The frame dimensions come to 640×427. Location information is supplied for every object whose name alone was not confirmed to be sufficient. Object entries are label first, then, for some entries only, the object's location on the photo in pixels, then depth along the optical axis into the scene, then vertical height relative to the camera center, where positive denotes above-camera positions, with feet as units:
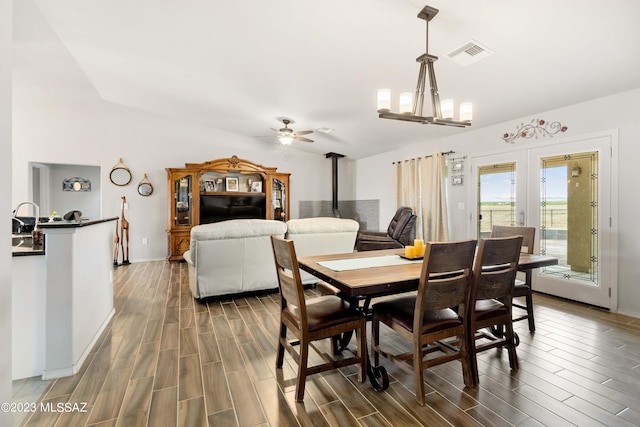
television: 20.33 +0.24
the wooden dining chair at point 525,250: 8.25 -1.25
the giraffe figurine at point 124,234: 18.97 -1.42
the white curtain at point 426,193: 16.05 +1.05
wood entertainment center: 19.44 +1.17
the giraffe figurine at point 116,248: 18.48 -2.25
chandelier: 6.98 +2.63
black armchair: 16.81 -1.49
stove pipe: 23.79 +2.34
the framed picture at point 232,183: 21.11 +2.02
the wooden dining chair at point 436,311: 5.41 -2.07
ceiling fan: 15.61 +4.05
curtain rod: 15.67 +3.10
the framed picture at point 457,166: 15.31 +2.35
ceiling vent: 7.91 +4.37
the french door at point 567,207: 10.44 +0.14
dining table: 5.37 -1.28
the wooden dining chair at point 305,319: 5.62 -2.19
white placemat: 6.61 -1.24
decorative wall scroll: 11.61 +3.28
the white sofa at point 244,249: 11.03 -1.50
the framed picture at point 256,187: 21.80 +1.79
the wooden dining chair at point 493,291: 6.06 -1.72
